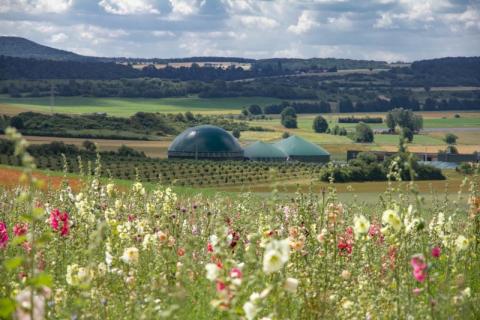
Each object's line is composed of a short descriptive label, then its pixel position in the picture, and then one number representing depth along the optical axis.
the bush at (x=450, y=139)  146.75
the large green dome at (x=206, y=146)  102.62
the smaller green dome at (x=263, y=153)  106.19
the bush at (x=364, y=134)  143.74
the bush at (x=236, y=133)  144.20
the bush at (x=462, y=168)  76.83
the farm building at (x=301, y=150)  113.69
